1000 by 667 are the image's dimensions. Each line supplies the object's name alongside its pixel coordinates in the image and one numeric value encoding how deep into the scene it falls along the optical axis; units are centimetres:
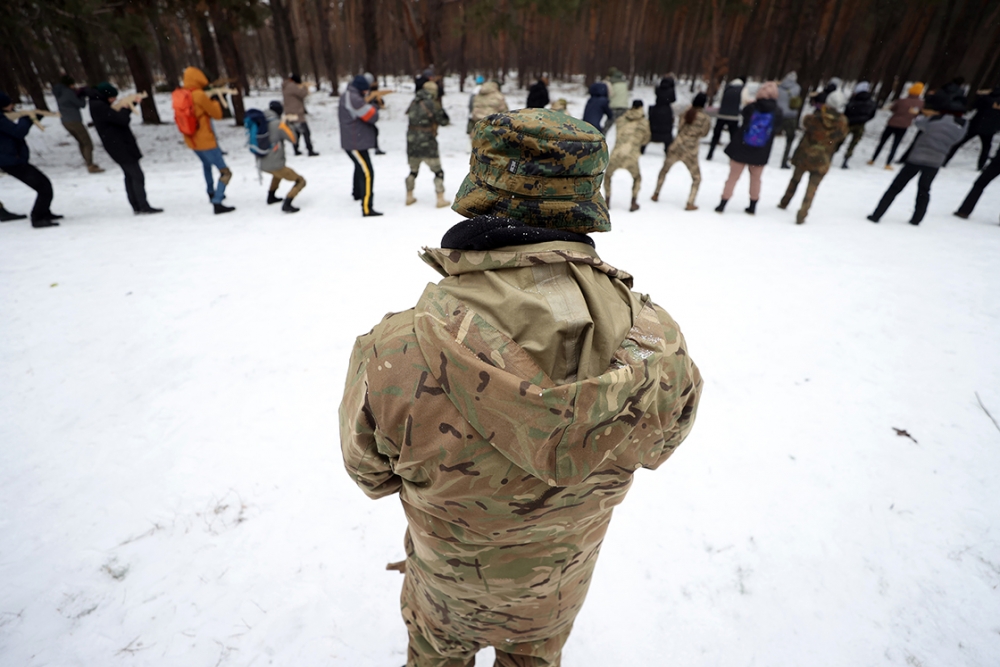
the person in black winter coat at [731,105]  886
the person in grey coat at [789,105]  948
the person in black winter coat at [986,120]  848
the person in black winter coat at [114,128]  554
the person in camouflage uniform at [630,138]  634
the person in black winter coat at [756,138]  600
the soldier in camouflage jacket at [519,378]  74
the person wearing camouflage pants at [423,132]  614
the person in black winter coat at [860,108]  908
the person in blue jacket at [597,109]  916
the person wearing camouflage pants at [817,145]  566
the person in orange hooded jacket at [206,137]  568
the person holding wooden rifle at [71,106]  799
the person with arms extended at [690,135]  638
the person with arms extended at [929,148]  568
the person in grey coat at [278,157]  593
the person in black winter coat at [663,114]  888
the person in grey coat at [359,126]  587
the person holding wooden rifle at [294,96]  882
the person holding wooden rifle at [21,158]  511
